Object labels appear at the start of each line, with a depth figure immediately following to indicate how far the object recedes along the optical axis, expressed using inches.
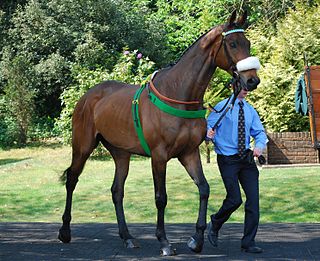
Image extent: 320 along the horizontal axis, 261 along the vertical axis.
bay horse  213.6
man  223.9
